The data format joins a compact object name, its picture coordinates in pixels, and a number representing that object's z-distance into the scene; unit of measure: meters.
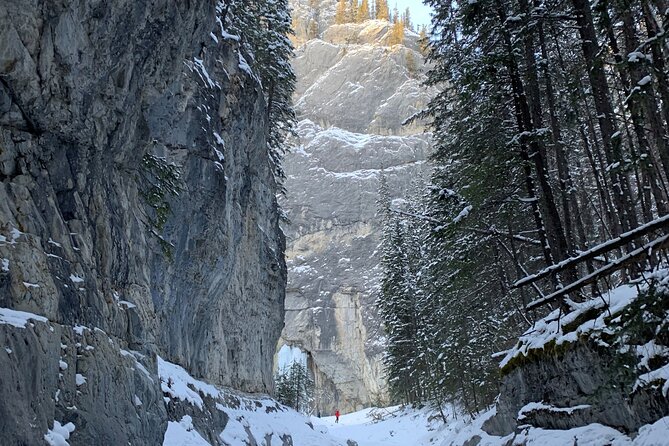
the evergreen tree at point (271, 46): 25.56
